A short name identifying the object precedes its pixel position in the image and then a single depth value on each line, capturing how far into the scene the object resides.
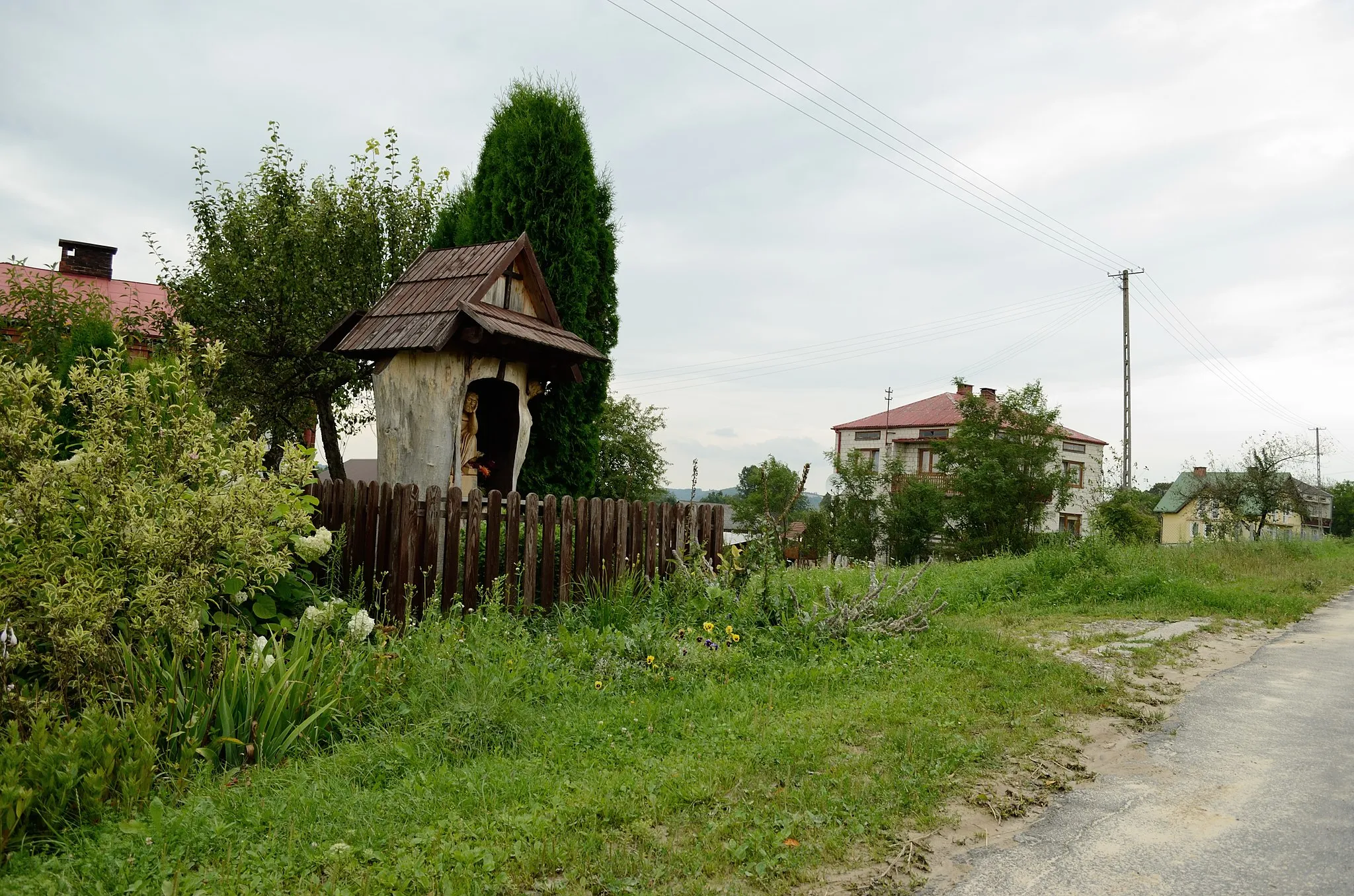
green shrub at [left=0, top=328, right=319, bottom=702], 4.25
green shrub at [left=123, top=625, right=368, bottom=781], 4.16
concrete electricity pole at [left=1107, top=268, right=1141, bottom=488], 29.91
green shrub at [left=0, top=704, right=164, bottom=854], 3.43
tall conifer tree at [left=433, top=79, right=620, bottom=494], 11.47
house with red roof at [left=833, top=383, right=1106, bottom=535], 49.22
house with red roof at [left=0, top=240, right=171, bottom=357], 15.20
